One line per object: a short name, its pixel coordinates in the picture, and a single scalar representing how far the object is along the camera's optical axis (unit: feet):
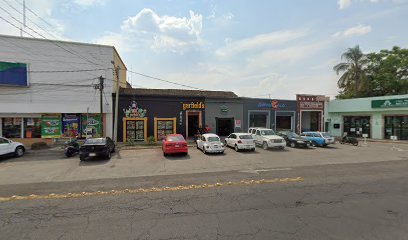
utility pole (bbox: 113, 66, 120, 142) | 66.17
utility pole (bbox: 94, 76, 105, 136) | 63.61
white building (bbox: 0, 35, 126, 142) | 65.67
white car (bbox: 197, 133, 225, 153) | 53.67
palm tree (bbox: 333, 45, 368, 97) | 111.14
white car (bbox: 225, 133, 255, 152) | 57.57
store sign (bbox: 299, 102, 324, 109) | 98.89
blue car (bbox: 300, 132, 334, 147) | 68.60
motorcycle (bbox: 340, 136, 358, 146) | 74.24
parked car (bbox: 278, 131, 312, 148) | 66.28
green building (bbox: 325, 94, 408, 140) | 85.76
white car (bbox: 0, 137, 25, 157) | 48.38
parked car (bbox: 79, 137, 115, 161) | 46.24
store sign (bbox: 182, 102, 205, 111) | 80.51
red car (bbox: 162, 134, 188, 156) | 50.55
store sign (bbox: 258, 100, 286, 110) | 91.76
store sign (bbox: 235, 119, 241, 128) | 87.02
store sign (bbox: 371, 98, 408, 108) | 82.99
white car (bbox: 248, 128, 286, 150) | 60.80
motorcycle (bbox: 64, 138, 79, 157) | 52.01
